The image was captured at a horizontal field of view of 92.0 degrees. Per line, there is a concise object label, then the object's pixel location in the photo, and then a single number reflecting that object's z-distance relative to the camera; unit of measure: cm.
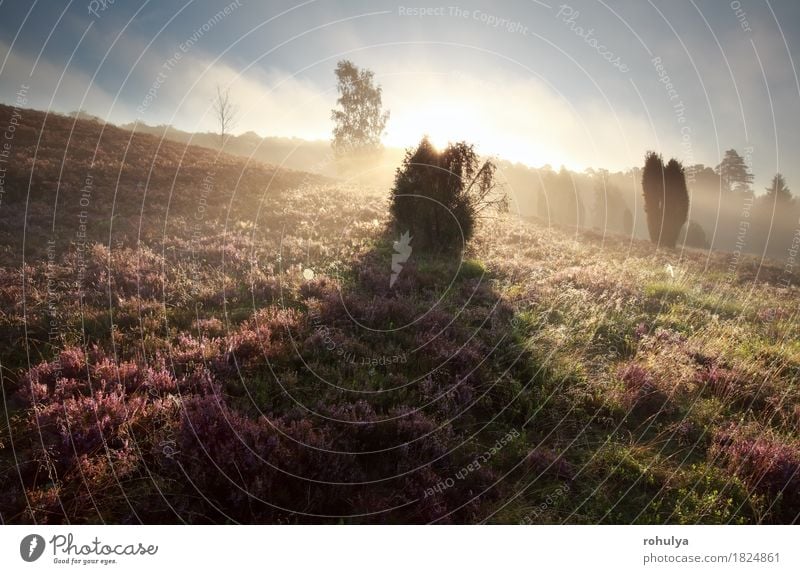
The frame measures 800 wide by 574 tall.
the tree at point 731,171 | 6469
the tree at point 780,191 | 6142
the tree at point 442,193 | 1312
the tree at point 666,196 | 2855
